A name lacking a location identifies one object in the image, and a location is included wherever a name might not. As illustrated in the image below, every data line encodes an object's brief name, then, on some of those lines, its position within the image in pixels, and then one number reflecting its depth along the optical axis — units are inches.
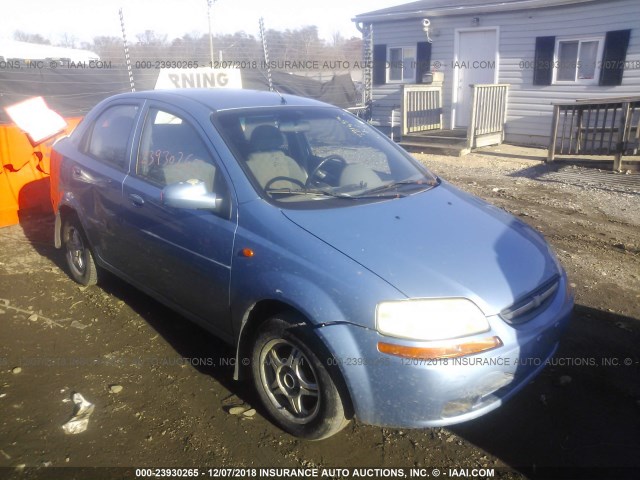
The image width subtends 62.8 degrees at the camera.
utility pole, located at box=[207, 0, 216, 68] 917.8
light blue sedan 95.7
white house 457.1
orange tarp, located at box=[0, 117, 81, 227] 250.8
